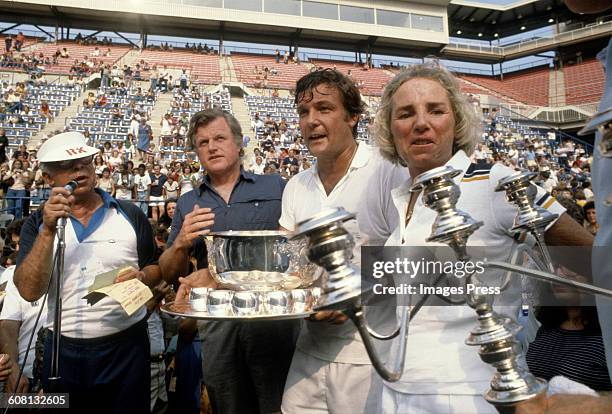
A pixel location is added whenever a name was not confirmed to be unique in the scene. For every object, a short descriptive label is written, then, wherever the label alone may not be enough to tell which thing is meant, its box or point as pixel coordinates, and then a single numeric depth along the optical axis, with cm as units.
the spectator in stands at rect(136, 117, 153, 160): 1415
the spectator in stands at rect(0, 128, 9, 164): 840
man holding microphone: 219
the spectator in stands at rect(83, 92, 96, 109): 1758
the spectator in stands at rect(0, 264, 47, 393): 277
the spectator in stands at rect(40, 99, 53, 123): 1661
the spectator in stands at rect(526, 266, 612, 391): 207
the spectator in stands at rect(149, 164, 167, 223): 849
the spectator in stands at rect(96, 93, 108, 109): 1777
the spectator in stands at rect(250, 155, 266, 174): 1292
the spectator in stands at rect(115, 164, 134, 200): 1017
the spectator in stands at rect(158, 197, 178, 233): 562
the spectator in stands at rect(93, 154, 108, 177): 1133
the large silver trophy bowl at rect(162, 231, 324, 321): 125
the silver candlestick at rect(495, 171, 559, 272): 83
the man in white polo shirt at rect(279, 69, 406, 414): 156
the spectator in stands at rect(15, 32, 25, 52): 2230
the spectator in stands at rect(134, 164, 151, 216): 1043
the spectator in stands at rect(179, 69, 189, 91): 2114
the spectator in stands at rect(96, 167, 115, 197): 991
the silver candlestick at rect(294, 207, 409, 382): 60
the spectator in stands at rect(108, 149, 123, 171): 1210
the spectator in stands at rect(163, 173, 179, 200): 924
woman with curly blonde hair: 108
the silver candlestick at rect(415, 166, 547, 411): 64
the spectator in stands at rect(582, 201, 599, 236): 393
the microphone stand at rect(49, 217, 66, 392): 197
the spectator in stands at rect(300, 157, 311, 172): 1282
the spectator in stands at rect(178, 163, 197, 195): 937
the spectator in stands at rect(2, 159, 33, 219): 835
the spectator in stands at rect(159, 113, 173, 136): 1602
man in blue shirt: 204
